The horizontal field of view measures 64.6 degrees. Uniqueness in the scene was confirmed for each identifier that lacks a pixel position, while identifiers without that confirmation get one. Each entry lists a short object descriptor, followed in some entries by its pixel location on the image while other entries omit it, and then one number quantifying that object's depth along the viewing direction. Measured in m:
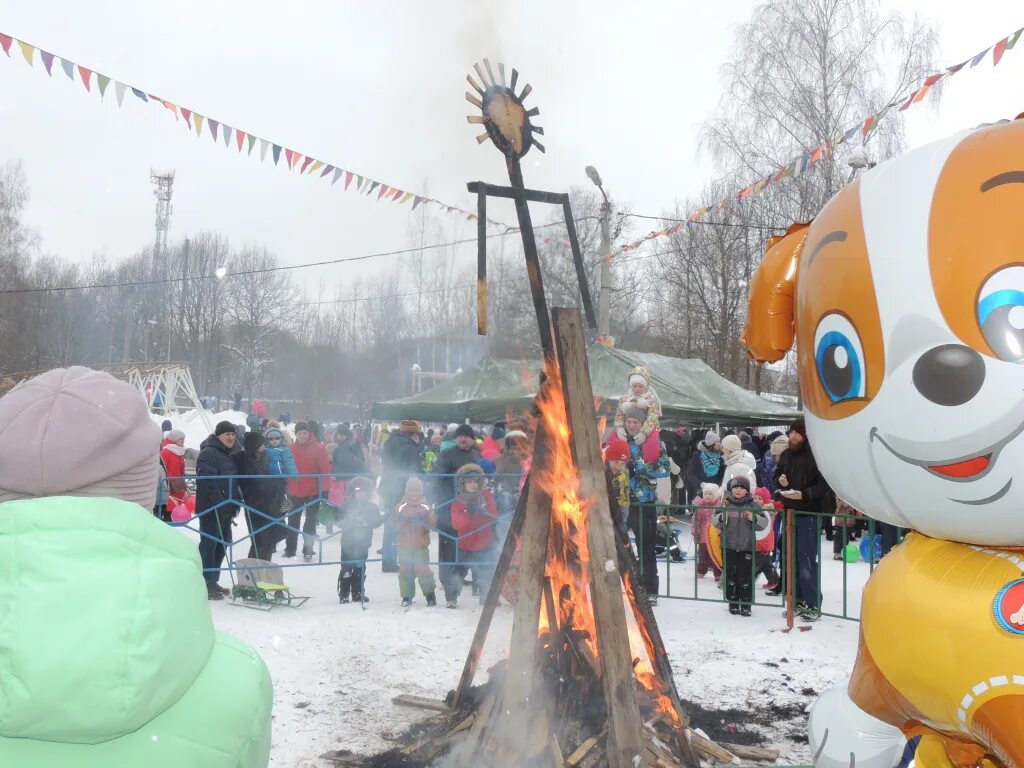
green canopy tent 14.23
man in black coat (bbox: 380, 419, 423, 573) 9.39
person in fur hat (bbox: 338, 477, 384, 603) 8.13
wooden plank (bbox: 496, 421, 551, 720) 4.32
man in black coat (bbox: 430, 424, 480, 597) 8.69
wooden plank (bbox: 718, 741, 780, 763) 4.48
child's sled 7.88
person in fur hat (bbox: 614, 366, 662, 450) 8.76
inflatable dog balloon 2.31
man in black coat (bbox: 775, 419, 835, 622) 7.38
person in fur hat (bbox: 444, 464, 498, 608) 8.40
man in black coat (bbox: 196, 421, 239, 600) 8.28
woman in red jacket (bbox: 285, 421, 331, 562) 10.40
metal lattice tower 33.97
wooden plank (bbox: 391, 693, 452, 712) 5.10
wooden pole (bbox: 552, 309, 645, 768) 3.96
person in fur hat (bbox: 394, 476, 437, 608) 8.02
